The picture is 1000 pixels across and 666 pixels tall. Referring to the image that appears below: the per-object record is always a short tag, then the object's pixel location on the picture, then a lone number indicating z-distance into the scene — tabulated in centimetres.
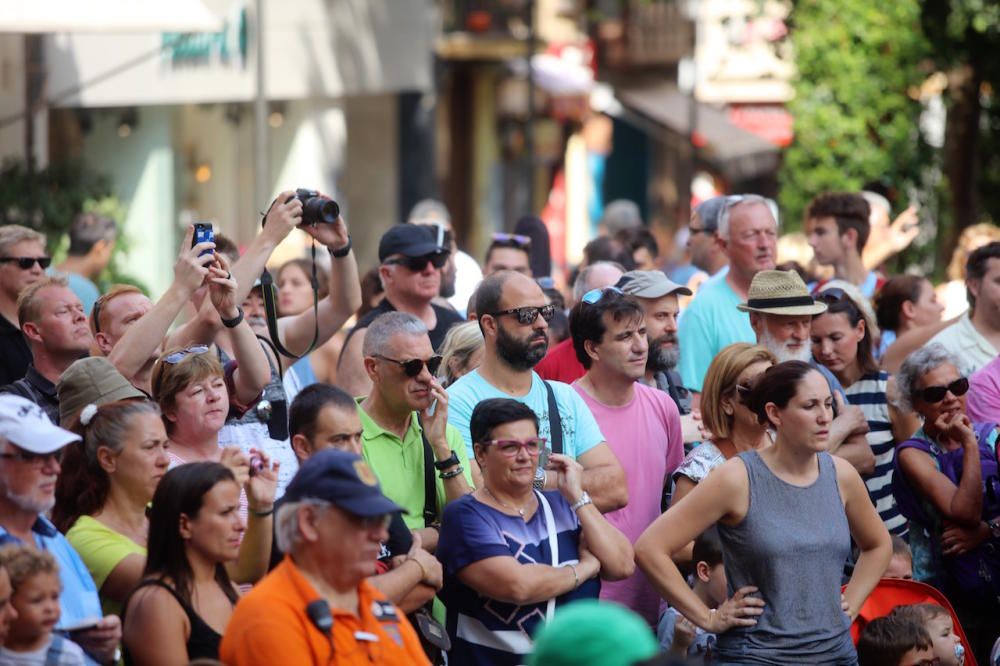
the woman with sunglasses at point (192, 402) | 1302
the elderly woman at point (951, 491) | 1568
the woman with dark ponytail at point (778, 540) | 1267
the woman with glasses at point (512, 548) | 1219
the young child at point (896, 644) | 1386
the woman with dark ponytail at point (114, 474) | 1183
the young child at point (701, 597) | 1353
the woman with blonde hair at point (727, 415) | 1410
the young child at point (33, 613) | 994
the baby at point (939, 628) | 1395
